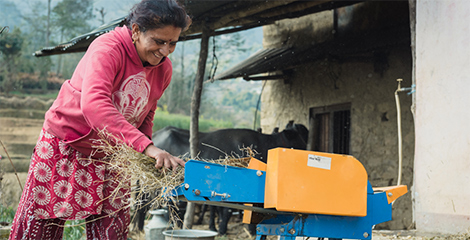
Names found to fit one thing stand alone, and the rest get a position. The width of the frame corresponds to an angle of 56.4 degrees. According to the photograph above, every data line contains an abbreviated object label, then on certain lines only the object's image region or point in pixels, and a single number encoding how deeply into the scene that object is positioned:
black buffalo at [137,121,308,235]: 6.68
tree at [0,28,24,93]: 18.56
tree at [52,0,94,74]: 24.51
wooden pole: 5.61
